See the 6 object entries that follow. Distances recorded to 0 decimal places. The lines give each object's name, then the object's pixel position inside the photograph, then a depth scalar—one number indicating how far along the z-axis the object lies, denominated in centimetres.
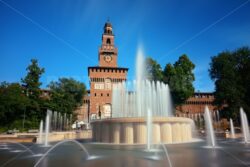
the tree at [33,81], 3828
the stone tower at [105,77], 4738
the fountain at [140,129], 1140
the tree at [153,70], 3394
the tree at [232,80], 2917
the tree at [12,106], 3303
